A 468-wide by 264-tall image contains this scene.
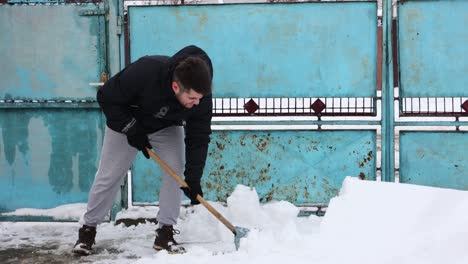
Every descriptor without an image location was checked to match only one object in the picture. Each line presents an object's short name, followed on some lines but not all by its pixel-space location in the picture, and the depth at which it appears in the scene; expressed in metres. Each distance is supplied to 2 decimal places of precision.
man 3.63
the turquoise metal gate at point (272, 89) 4.80
